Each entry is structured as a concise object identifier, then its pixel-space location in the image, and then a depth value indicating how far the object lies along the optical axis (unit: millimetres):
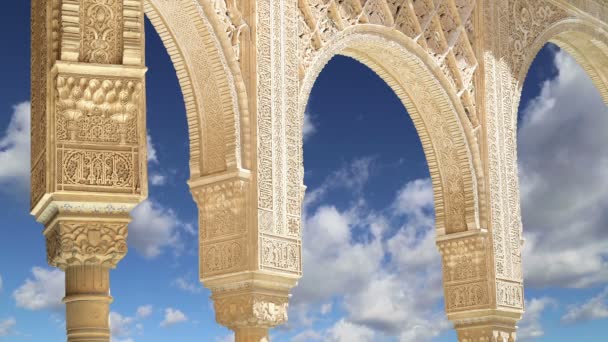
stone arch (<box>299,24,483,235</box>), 8852
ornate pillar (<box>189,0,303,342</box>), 6941
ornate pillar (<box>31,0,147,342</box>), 4832
